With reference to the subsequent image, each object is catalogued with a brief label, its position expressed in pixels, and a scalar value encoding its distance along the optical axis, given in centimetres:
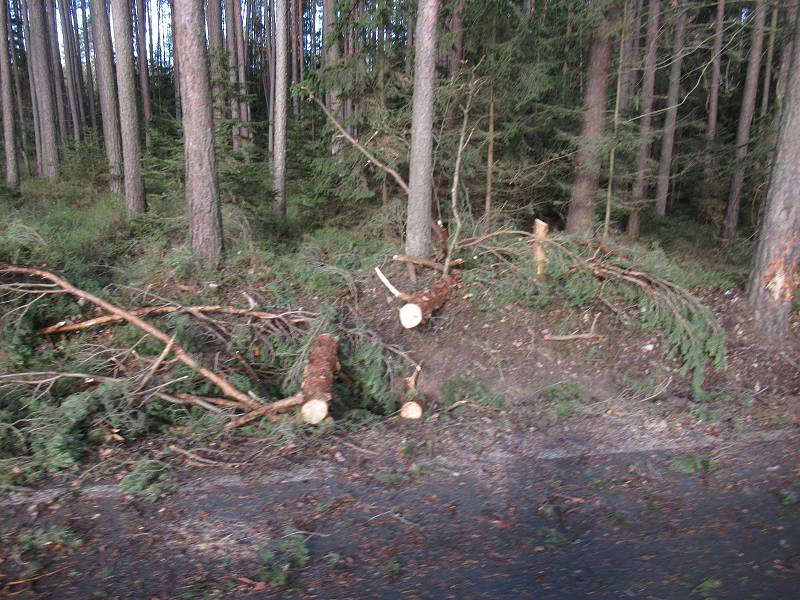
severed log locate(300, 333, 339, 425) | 620
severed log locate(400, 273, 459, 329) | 788
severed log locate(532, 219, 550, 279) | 869
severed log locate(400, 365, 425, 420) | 689
